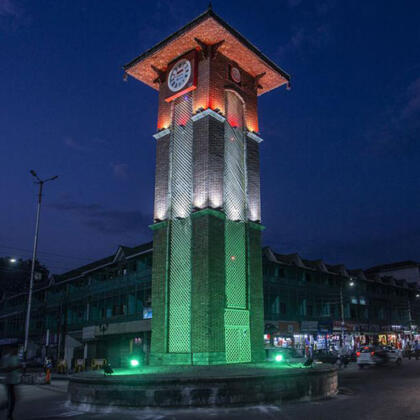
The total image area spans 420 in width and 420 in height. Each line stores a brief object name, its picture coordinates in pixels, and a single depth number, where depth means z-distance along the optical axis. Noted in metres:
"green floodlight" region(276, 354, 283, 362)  17.50
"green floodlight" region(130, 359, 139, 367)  16.71
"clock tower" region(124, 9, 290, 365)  17.72
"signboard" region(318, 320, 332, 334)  44.55
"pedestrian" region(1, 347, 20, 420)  9.92
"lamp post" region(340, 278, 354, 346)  43.06
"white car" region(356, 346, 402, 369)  30.66
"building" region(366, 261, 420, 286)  70.00
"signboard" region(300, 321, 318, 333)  42.62
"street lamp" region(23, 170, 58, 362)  24.95
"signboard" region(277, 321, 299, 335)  40.38
